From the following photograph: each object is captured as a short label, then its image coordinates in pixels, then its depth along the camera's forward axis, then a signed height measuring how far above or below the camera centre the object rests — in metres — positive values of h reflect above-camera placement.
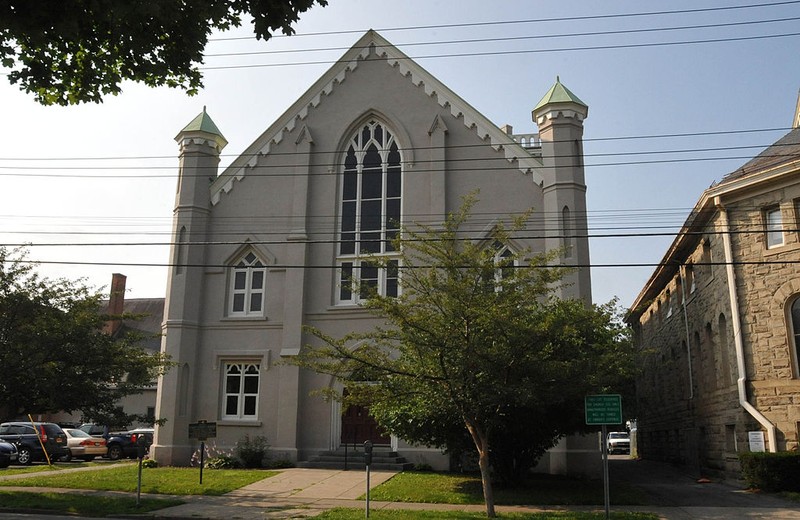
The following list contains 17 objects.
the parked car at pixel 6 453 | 24.72 -1.44
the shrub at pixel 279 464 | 22.89 -1.54
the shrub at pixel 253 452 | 22.98 -1.17
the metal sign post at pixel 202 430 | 19.34 -0.42
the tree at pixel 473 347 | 13.51 +1.36
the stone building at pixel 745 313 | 18.61 +3.06
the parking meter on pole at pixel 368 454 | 14.62 -0.76
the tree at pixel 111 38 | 8.10 +4.82
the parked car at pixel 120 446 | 32.12 -1.45
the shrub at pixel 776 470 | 17.16 -1.17
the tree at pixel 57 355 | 16.77 +1.38
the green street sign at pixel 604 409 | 13.13 +0.19
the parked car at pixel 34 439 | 28.03 -1.04
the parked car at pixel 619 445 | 51.27 -1.80
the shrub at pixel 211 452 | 23.98 -1.26
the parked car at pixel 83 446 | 30.50 -1.39
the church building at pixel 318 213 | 23.70 +7.02
